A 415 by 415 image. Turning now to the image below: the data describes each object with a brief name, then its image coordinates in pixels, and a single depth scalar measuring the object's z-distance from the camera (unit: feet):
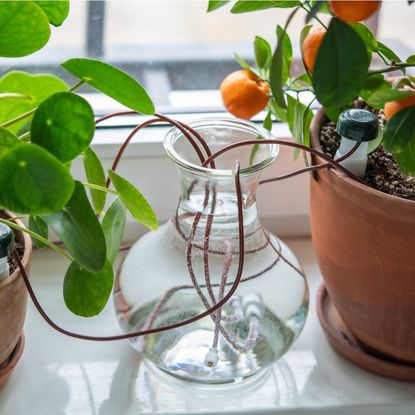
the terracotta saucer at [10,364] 3.38
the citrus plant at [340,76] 2.62
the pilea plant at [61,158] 2.57
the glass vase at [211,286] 3.36
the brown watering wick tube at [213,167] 3.11
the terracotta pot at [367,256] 3.16
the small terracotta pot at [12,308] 3.13
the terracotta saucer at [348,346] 3.52
